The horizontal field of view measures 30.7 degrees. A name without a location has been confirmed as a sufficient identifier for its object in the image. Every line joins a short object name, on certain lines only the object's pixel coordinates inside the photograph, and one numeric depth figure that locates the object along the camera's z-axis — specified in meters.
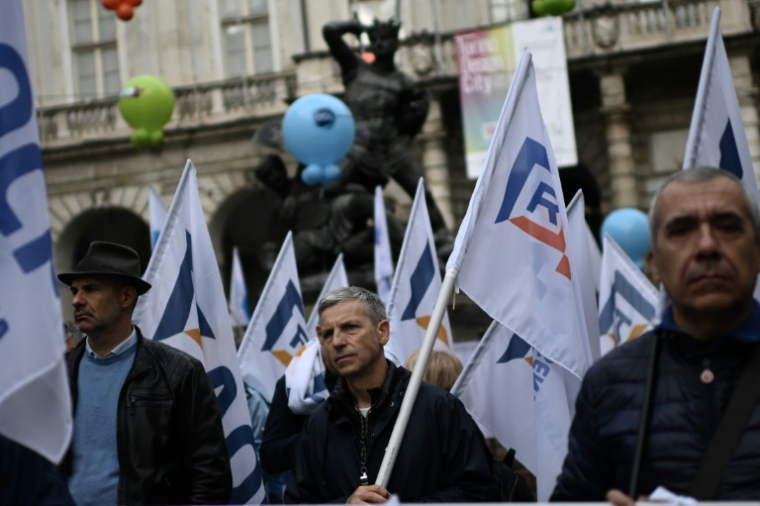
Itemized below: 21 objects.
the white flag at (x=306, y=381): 5.43
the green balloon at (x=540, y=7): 13.07
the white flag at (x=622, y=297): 8.37
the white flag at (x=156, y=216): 9.43
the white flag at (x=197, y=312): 5.42
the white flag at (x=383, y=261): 11.35
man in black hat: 4.19
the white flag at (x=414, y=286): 7.63
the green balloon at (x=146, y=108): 15.62
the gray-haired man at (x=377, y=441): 3.96
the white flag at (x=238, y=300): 15.29
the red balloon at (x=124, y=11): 15.02
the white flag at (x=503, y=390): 5.73
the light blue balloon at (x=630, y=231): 17.39
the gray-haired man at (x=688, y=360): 2.53
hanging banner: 22.45
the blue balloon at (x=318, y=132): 11.83
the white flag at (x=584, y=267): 5.21
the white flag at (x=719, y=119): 4.09
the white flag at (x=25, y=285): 2.87
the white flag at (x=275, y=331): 7.68
